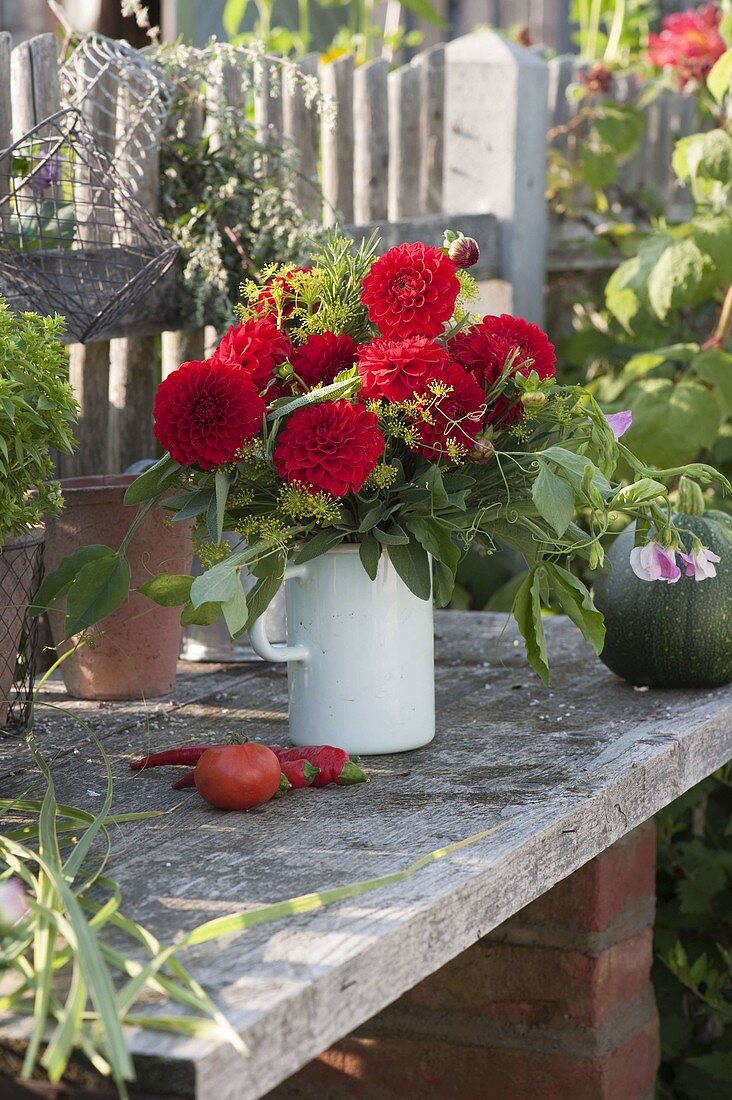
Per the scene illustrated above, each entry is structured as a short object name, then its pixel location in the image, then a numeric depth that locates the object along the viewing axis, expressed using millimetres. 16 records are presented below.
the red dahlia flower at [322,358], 2496
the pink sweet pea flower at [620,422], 2556
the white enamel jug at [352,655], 2529
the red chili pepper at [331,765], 2458
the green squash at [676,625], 2766
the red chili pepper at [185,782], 2447
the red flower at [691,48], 4454
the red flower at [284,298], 2525
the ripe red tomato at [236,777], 2387
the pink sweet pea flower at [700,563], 2550
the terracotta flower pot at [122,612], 2711
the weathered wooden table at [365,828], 2085
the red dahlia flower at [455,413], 2456
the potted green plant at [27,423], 2414
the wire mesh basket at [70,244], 2770
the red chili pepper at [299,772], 2441
